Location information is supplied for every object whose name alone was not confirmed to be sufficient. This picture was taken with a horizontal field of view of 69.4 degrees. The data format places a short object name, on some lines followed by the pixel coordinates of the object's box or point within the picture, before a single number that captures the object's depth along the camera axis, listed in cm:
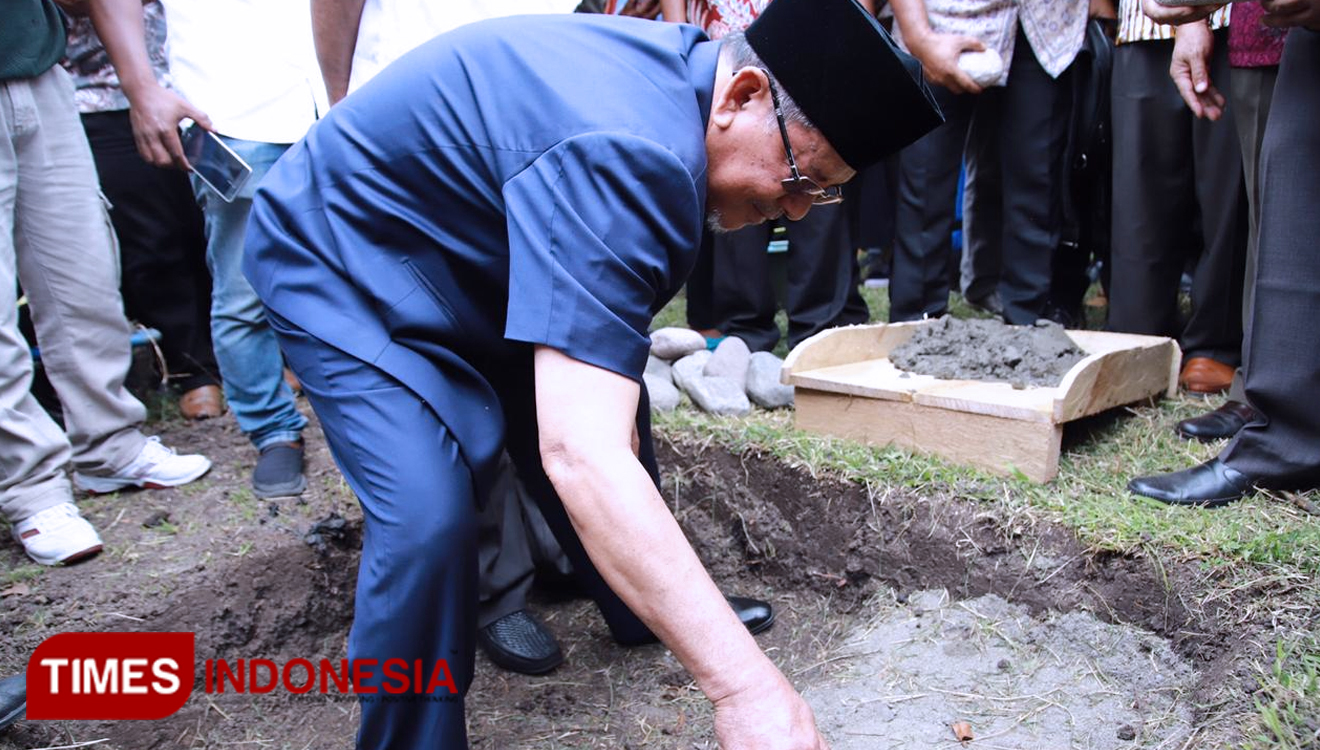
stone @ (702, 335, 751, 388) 359
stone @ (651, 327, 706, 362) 384
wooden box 263
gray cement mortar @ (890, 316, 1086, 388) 301
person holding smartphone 282
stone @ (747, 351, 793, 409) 342
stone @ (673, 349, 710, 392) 358
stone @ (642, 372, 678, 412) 346
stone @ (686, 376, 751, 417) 337
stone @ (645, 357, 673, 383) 371
